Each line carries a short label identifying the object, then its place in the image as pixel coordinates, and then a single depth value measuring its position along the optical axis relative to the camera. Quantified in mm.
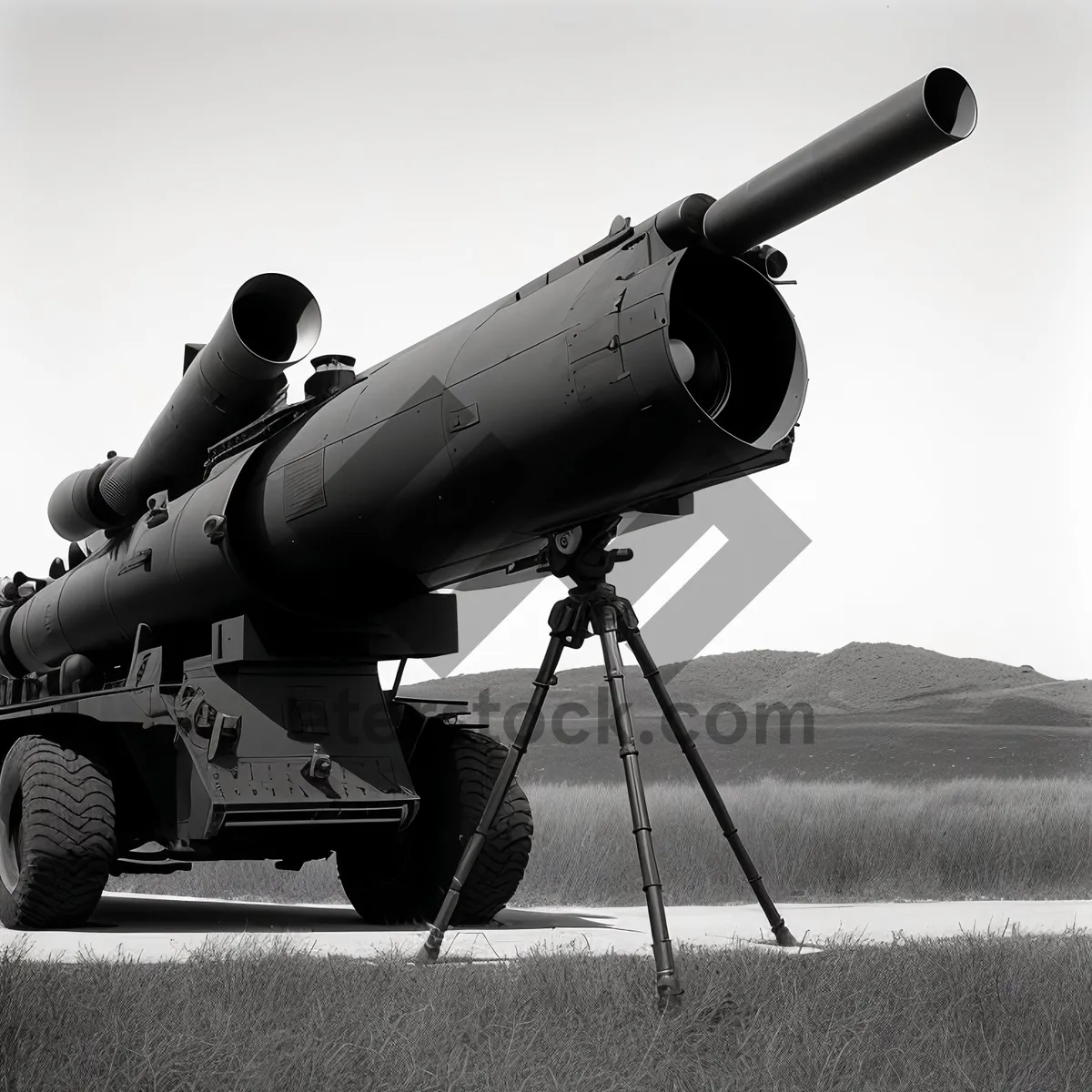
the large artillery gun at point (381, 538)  5098
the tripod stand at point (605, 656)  5379
